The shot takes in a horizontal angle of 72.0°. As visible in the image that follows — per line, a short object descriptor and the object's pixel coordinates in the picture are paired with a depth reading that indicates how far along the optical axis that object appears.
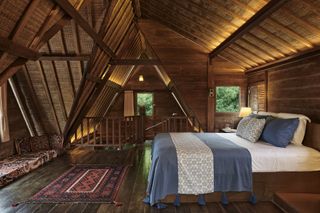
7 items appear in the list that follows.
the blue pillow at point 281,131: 3.08
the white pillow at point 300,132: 3.25
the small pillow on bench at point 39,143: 5.25
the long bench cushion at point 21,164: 3.65
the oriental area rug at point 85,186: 3.04
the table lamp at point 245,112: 5.25
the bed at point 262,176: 2.78
